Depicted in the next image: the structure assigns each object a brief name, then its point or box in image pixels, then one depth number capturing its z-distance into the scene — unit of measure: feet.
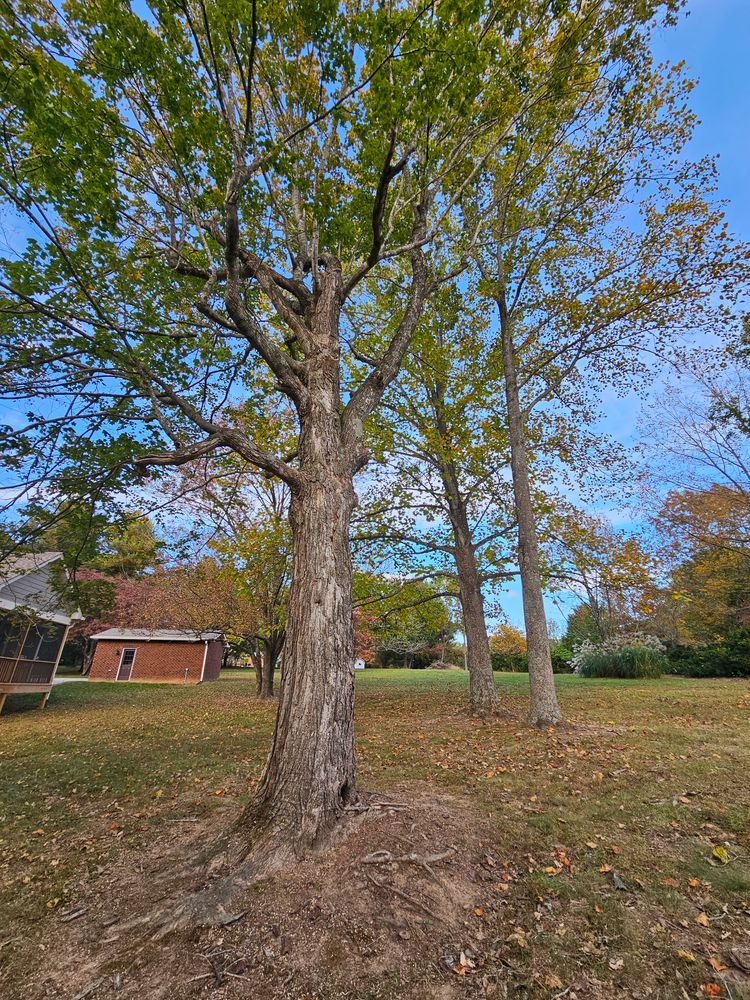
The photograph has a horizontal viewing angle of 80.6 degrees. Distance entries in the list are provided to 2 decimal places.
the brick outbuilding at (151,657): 90.33
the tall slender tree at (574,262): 24.80
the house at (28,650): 43.04
